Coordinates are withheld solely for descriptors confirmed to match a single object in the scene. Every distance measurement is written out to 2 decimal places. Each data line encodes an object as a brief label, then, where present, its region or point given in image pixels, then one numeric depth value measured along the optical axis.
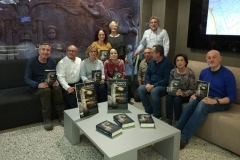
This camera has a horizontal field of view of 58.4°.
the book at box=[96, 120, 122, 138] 1.78
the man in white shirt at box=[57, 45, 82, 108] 2.78
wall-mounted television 3.19
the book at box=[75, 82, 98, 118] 2.12
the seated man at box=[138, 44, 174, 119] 2.78
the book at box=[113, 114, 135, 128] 1.93
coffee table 1.62
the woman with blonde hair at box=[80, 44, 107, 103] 2.96
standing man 3.52
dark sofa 2.51
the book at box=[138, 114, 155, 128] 1.94
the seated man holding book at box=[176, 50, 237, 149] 2.21
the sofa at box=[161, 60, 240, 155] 2.06
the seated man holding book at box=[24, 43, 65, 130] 2.62
